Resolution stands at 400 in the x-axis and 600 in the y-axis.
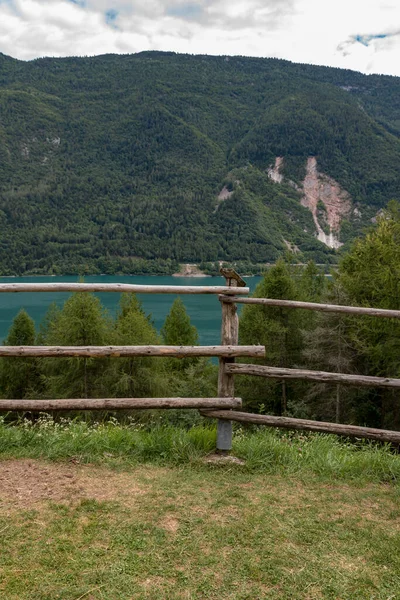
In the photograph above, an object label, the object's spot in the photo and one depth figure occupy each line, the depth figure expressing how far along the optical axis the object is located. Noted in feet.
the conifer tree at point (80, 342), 73.87
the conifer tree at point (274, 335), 67.62
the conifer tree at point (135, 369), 73.97
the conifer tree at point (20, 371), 84.43
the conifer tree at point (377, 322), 51.16
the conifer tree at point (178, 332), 95.50
